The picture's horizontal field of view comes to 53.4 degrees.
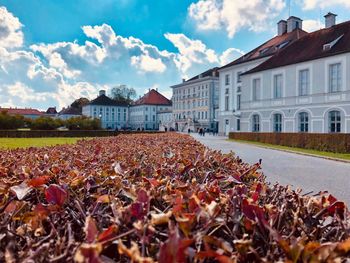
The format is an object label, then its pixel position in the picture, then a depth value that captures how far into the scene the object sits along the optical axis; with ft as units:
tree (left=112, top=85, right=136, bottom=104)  433.97
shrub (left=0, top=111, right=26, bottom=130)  178.70
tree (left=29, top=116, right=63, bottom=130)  188.55
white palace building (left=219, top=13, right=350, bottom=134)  118.52
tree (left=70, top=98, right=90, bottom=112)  454.81
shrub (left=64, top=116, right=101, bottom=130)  200.19
